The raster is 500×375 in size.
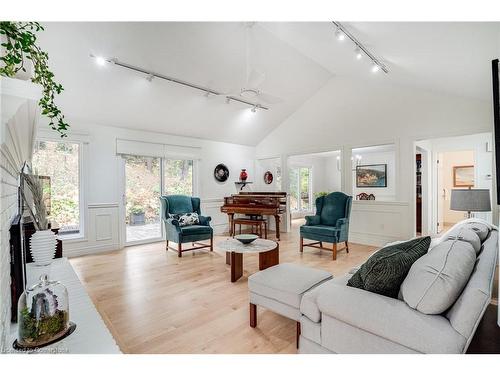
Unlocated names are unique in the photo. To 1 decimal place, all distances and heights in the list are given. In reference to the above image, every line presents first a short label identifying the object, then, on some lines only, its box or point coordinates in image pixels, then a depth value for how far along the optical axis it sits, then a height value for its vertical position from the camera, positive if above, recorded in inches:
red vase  268.0 +11.9
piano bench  225.1 -31.3
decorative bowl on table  120.0 -24.4
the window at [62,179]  168.4 +6.7
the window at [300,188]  367.9 -1.8
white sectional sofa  43.5 -26.1
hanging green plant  36.9 +22.3
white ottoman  71.9 -29.8
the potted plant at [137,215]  207.9 -21.9
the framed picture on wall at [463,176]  252.7 +9.9
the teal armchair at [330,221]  165.2 -24.4
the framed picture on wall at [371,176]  317.1 +13.7
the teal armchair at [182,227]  169.2 -26.0
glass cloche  41.6 -21.4
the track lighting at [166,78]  131.4 +66.5
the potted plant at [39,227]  64.8 -11.1
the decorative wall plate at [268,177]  284.1 +11.2
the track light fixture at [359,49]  108.4 +67.1
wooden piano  216.4 -15.7
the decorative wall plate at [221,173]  257.5 +14.9
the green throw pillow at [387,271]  55.7 -19.1
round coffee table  113.7 -30.0
